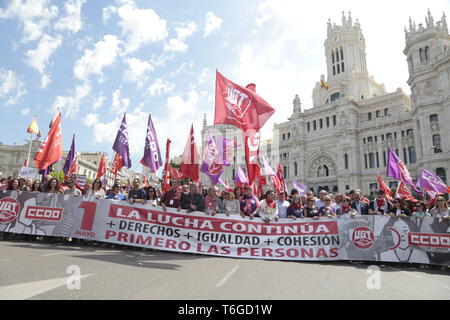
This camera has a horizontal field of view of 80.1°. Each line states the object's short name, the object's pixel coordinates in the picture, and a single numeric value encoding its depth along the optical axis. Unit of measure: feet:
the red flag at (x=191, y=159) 39.87
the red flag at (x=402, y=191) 51.97
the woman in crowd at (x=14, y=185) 29.67
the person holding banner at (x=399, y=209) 25.13
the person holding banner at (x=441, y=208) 23.78
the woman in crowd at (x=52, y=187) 29.19
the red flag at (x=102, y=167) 57.21
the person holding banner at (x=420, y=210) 24.90
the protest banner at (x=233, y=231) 23.73
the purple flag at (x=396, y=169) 50.24
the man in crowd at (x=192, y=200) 26.55
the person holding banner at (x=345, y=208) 27.25
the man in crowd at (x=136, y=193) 27.78
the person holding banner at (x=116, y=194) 29.84
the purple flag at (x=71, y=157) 49.68
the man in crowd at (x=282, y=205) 27.53
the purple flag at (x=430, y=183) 52.43
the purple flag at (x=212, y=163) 50.93
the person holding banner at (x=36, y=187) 30.43
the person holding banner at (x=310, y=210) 26.53
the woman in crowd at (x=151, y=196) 27.89
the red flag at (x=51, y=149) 35.57
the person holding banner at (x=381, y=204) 29.73
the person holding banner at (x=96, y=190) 28.94
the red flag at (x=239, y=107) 29.27
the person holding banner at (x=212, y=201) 27.53
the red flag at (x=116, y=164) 54.85
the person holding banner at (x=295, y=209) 26.66
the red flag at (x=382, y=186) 61.27
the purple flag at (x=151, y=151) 41.27
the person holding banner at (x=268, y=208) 25.95
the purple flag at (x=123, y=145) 41.75
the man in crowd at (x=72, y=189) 28.96
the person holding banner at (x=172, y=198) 27.20
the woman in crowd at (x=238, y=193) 28.54
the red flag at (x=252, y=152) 28.17
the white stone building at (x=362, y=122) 112.88
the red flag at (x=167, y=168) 43.61
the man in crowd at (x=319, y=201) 32.43
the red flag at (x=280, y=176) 63.21
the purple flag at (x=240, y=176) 56.51
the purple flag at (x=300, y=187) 85.27
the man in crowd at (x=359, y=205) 27.58
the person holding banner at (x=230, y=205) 26.44
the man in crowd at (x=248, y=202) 27.04
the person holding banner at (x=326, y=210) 25.84
